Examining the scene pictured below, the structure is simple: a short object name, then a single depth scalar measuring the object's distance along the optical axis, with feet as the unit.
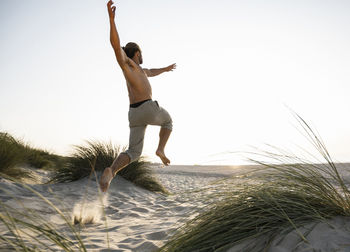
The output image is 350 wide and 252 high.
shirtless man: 11.50
